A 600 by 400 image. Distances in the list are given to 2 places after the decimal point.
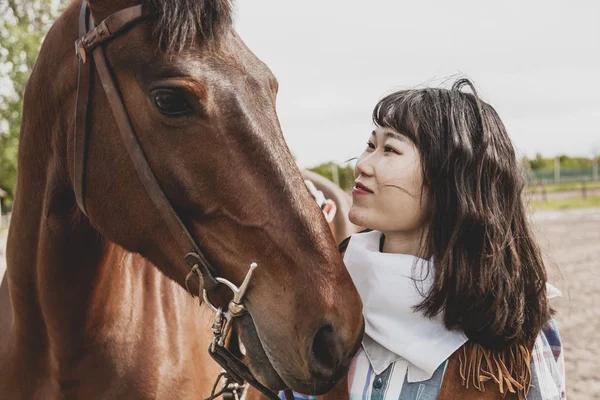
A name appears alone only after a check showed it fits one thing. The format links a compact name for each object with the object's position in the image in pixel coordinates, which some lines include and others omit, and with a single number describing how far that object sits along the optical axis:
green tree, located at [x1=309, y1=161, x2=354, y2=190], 45.17
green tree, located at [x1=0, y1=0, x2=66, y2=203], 21.36
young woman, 1.85
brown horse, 1.56
